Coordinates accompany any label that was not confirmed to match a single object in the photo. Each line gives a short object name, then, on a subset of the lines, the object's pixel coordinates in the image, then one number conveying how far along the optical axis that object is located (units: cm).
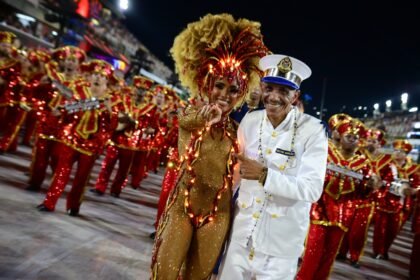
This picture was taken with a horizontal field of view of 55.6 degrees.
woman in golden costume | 261
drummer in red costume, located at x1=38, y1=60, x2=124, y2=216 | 573
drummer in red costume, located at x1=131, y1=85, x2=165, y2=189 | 866
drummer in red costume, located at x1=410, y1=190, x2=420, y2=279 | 718
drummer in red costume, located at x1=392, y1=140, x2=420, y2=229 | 757
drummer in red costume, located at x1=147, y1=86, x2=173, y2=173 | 862
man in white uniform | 242
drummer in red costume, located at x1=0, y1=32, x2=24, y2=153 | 901
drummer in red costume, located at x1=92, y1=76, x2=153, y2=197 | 831
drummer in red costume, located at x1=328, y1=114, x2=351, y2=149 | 534
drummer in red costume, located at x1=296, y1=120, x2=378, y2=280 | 475
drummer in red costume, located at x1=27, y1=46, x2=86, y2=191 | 617
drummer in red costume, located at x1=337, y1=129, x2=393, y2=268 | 690
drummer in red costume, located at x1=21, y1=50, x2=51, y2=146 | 774
